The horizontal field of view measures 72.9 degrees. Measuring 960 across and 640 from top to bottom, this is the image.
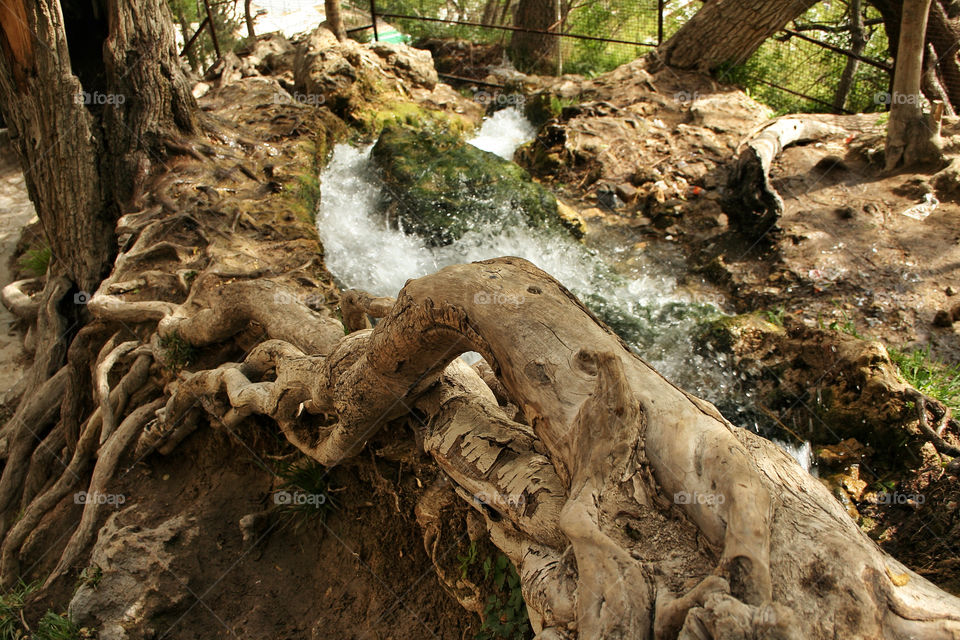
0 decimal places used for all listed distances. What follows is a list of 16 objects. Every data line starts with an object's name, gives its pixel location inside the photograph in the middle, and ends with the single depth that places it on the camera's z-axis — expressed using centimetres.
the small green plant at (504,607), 262
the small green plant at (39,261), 665
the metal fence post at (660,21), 916
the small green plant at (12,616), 325
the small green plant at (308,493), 349
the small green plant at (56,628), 299
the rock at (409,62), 925
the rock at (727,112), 778
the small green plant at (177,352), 423
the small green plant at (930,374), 404
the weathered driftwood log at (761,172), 609
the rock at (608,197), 714
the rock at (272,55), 966
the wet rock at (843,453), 399
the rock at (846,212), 587
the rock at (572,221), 664
